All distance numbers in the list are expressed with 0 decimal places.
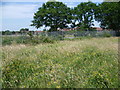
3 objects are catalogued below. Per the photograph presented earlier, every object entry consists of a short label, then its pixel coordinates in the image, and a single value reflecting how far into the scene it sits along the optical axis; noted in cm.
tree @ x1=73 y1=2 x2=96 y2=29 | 3716
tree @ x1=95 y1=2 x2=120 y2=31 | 3116
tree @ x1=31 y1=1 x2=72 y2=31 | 3378
